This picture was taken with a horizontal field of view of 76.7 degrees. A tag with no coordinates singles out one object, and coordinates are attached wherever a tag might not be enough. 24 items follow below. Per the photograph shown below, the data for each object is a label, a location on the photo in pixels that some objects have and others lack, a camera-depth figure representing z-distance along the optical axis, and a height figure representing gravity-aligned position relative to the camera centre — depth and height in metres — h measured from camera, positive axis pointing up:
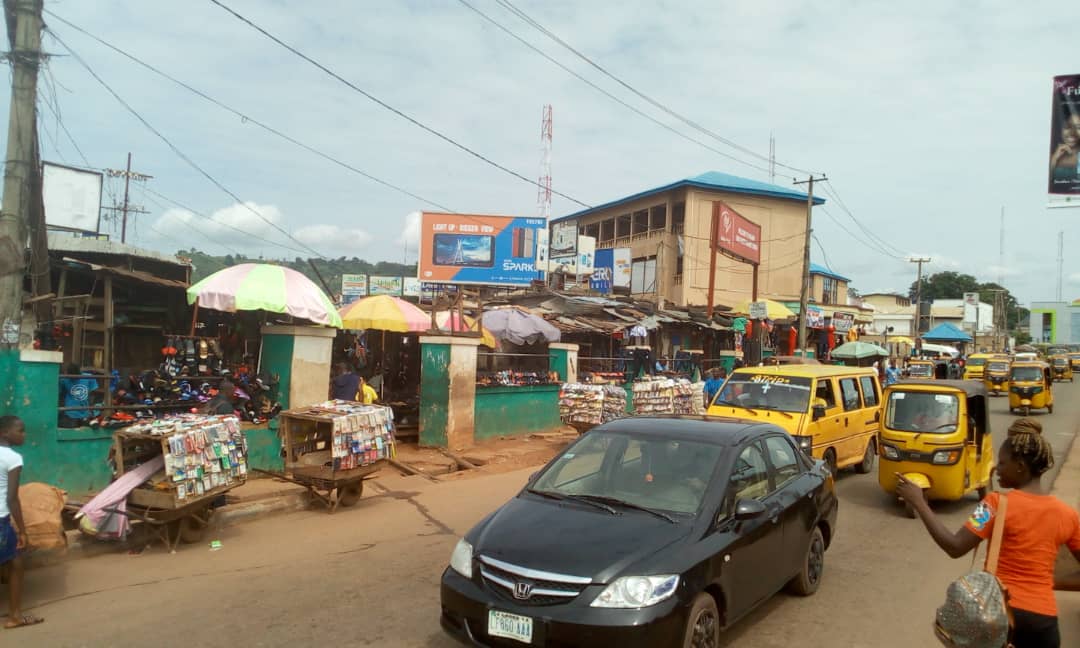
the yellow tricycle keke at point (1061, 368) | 44.44 -0.34
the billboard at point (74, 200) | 16.31 +2.54
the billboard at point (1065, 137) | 11.84 +3.98
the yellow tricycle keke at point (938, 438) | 8.90 -1.10
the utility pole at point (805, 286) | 26.31 +2.40
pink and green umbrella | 10.41 +0.36
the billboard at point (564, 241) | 36.47 +5.07
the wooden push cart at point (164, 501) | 6.62 -1.86
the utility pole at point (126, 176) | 39.62 +7.74
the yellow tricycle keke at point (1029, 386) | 22.80 -0.83
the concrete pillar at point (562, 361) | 17.70 -0.70
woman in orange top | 2.90 -0.75
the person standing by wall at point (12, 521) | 4.82 -1.55
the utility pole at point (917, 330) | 45.77 +1.71
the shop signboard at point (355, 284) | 68.12 +3.83
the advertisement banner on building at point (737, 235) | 27.69 +4.66
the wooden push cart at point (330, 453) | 8.30 -1.70
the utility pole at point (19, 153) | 7.90 +1.76
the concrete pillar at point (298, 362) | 10.61 -0.69
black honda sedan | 3.71 -1.26
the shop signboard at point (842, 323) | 36.88 +1.51
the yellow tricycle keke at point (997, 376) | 30.22 -0.75
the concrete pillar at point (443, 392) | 13.27 -1.26
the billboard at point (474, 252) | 26.09 +2.95
